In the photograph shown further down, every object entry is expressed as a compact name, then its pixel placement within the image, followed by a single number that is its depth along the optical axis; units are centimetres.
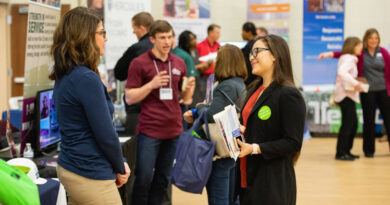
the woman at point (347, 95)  713
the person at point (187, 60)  596
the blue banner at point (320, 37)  944
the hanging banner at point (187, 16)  933
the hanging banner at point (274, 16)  941
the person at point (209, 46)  848
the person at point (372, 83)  742
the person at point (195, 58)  766
